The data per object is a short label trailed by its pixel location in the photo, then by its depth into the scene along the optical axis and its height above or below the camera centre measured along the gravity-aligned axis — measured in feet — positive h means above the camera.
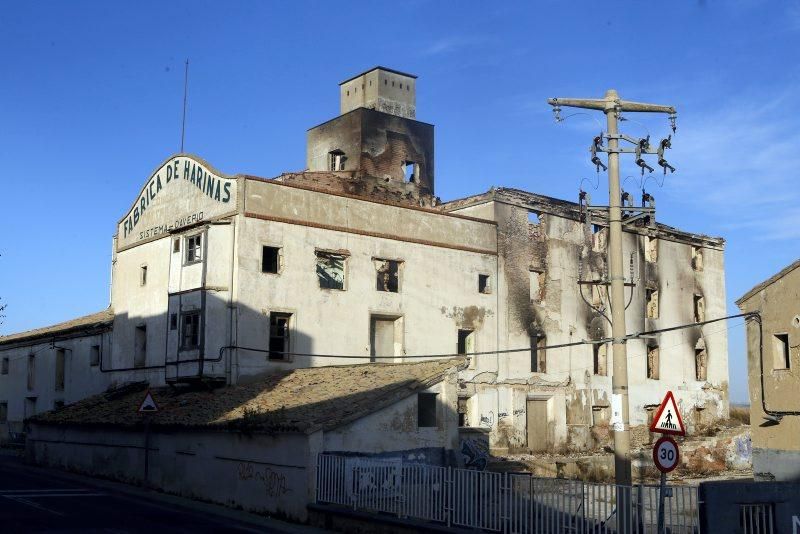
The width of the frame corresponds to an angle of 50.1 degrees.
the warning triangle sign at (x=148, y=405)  84.84 -1.62
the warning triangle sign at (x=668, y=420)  42.98 -1.22
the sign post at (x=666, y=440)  41.57 -2.19
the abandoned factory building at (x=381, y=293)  100.53 +13.13
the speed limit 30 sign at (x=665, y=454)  41.67 -2.86
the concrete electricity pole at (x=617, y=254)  55.36 +9.40
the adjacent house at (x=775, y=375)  84.17 +2.22
